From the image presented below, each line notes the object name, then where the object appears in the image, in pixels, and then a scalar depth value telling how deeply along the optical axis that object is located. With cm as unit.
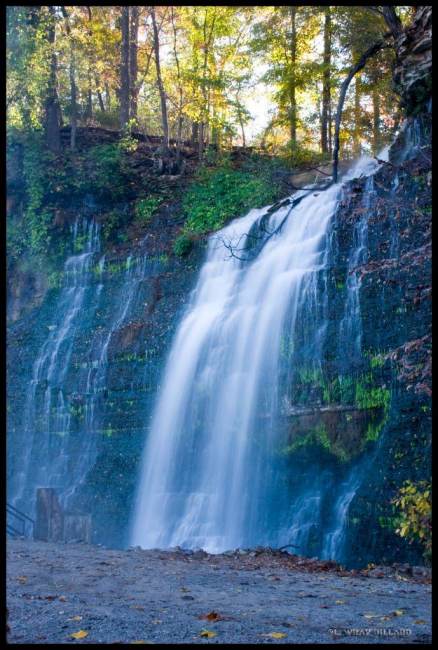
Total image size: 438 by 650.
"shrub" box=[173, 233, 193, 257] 2088
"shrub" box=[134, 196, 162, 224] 2444
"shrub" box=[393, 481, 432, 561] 902
